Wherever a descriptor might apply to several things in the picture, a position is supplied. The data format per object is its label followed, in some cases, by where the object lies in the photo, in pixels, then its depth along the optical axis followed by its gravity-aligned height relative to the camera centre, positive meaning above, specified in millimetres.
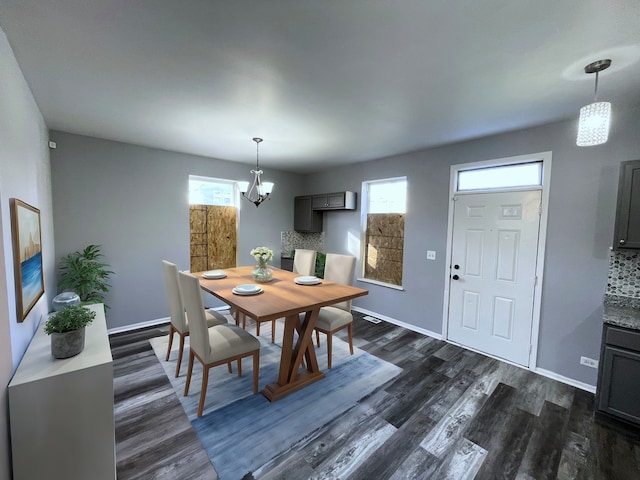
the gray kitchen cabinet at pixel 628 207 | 2068 +184
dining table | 2109 -653
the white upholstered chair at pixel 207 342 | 2047 -977
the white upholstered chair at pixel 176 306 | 2459 -804
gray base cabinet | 1949 -1092
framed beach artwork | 1487 -238
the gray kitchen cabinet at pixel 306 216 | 5051 +156
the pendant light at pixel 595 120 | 1596 +668
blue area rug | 1778 -1507
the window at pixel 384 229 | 4094 -55
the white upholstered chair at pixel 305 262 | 3676 -533
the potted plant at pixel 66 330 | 1442 -605
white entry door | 2848 -507
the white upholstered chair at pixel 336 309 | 2795 -956
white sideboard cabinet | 1262 -985
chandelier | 3203 +436
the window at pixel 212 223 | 4250 -6
